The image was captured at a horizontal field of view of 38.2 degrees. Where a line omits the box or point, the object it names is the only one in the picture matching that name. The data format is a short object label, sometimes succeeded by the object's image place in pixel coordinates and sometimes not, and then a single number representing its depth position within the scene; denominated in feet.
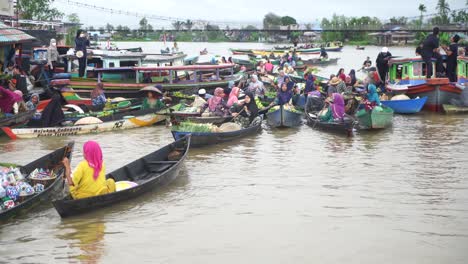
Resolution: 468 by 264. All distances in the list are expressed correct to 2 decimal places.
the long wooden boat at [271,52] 172.64
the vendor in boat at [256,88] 75.46
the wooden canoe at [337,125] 60.34
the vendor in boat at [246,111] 61.05
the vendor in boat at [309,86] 76.02
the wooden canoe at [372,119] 62.84
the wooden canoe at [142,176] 34.65
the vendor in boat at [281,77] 83.64
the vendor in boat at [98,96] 68.92
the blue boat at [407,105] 75.25
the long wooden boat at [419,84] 75.66
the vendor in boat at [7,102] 60.39
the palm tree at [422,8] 378.32
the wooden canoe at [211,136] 51.78
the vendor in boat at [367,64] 109.60
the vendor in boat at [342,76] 76.99
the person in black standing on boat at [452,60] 77.87
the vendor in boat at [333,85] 68.90
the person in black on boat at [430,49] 76.38
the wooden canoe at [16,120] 59.06
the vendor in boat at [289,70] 102.74
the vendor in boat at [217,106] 60.90
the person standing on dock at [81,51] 78.64
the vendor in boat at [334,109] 60.93
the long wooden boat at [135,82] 75.82
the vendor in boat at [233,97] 63.52
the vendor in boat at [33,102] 63.98
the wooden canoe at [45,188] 34.01
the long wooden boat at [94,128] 58.59
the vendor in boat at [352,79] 79.20
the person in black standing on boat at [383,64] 83.82
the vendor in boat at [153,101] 67.31
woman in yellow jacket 33.60
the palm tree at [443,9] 347.93
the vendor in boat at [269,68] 109.38
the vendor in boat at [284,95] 66.74
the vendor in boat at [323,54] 175.42
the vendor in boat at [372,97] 64.54
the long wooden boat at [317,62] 172.04
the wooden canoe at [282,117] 65.41
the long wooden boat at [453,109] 76.64
